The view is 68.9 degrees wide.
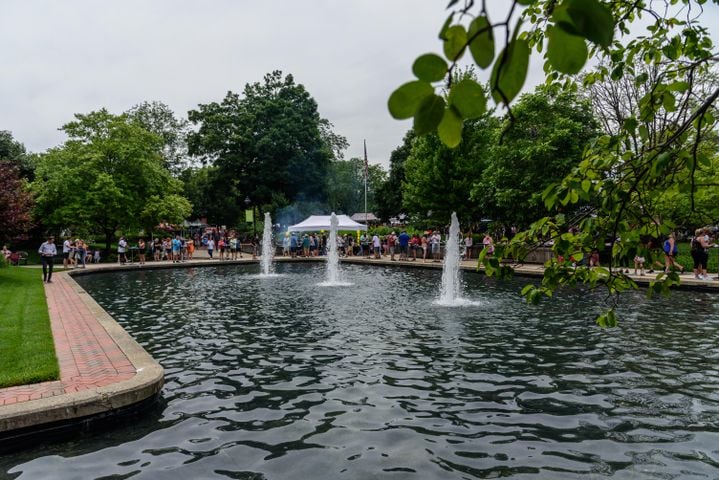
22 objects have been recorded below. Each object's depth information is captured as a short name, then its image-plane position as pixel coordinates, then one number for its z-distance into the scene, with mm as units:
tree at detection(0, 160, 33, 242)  18891
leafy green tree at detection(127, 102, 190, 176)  62219
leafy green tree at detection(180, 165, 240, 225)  54656
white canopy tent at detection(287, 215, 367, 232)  36000
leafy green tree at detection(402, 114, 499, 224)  36000
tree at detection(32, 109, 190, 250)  32844
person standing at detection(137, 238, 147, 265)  30784
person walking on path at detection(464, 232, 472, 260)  30812
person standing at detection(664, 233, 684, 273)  16869
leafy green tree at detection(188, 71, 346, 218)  52531
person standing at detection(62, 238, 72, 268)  27078
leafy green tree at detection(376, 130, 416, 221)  60906
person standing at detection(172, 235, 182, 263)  32500
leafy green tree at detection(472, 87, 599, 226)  27625
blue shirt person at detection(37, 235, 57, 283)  20078
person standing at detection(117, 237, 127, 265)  30344
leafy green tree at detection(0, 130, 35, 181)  44000
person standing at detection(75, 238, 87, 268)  28450
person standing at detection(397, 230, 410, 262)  30719
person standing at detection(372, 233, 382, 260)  32656
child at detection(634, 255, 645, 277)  19331
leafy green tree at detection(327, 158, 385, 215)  81250
